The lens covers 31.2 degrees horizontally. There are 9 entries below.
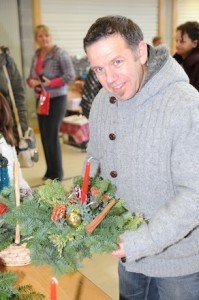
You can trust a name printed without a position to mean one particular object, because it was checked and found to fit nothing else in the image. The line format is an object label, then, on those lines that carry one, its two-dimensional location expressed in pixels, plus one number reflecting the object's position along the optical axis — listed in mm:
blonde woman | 3553
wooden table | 1152
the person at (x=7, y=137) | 1848
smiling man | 967
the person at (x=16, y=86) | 2844
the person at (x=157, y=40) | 5309
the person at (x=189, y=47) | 2740
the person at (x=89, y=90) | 3018
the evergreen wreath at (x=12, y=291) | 975
